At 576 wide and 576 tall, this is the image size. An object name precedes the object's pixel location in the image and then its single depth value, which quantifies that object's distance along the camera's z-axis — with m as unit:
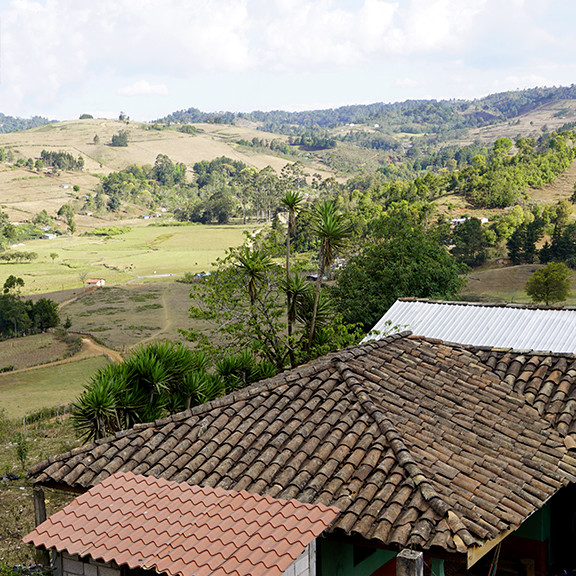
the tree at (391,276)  21.81
